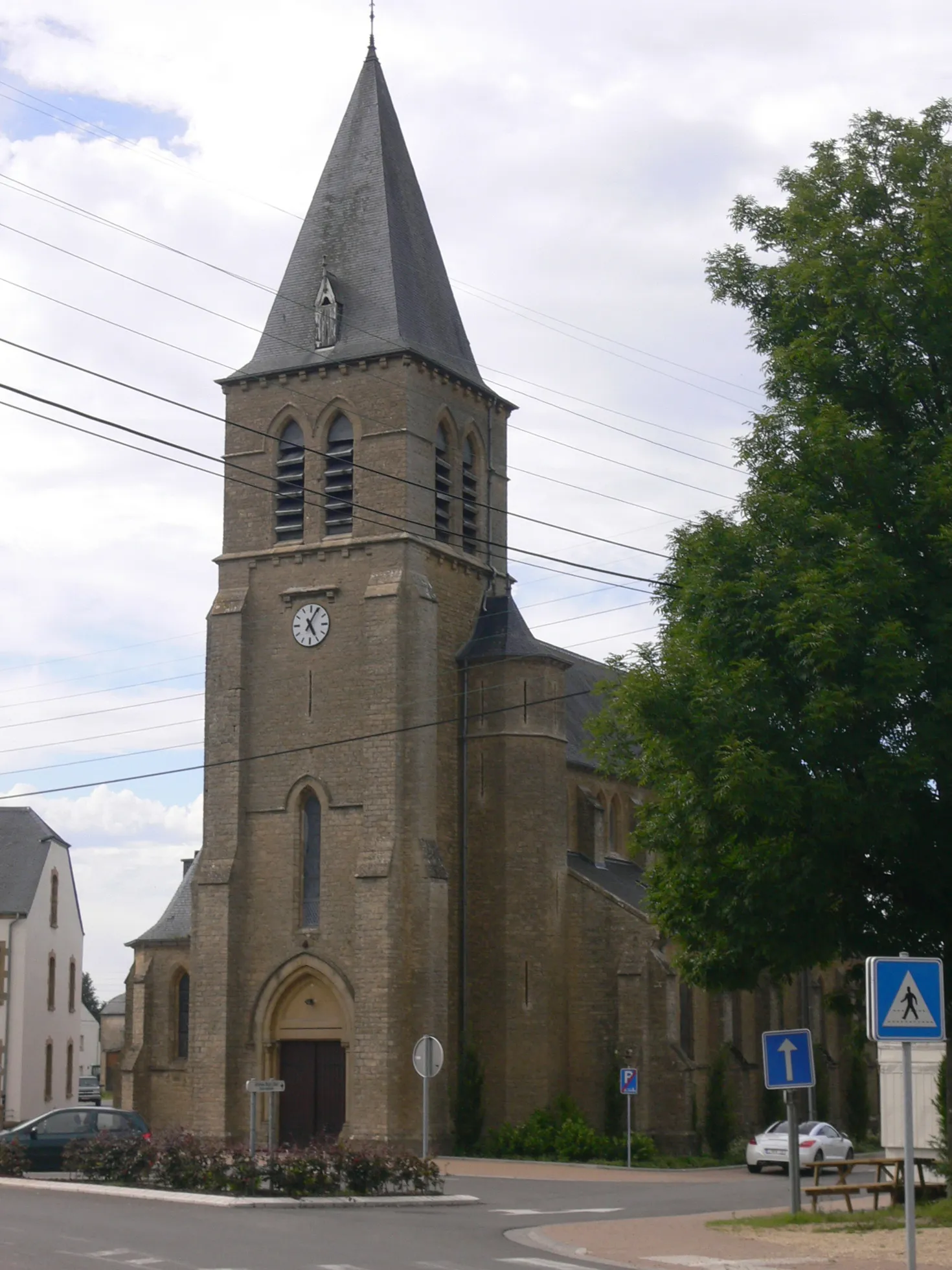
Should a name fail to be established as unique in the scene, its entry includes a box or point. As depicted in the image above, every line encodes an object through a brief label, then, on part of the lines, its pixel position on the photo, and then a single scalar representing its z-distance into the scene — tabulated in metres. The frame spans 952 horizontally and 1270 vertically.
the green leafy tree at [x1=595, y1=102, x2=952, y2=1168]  19.23
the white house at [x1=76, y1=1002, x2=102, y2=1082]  112.27
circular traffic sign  29.22
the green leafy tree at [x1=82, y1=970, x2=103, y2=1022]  138.00
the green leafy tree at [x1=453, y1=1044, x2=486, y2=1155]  36.91
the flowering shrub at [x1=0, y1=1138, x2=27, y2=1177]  26.45
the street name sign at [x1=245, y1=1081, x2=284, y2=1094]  25.11
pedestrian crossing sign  13.21
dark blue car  28.64
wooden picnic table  20.73
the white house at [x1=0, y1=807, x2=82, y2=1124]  53.06
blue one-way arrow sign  19.77
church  37.34
